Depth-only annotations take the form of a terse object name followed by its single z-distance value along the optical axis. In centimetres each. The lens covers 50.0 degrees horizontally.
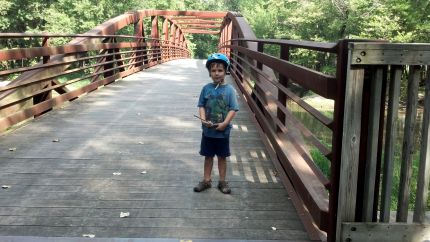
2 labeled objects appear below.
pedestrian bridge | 256
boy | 388
